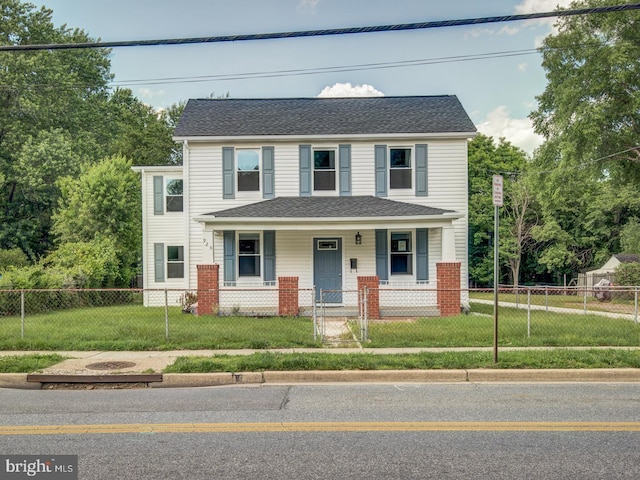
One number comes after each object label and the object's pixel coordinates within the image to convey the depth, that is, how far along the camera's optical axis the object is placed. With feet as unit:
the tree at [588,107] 80.48
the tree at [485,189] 139.44
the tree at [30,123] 101.76
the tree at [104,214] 82.38
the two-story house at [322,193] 57.47
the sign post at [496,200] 27.48
